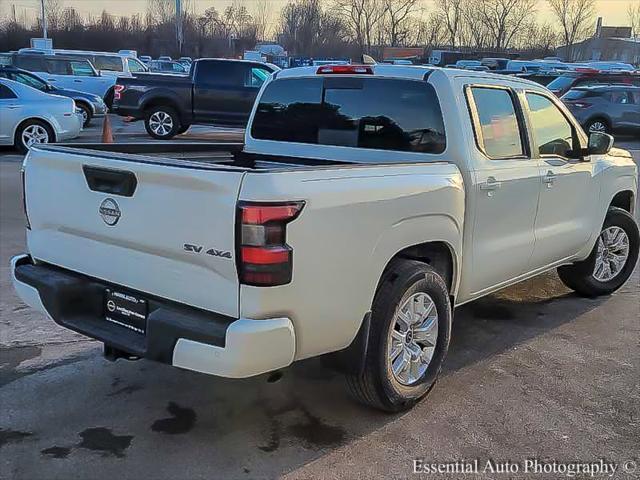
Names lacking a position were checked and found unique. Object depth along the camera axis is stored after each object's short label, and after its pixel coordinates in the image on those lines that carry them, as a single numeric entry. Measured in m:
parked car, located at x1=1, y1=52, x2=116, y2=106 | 22.61
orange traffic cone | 13.14
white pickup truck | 3.02
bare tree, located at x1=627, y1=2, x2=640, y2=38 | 82.88
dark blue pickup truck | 17.33
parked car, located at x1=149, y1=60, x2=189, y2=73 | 42.04
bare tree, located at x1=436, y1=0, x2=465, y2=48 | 75.00
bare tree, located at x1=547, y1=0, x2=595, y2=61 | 75.31
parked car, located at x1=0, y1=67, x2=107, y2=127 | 17.02
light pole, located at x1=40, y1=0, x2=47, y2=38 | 60.62
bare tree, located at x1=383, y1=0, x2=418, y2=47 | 71.62
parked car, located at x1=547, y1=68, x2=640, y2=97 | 23.44
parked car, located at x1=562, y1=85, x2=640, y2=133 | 20.52
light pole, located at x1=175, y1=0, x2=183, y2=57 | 67.47
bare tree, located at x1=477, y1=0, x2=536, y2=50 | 74.44
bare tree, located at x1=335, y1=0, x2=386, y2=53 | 70.25
